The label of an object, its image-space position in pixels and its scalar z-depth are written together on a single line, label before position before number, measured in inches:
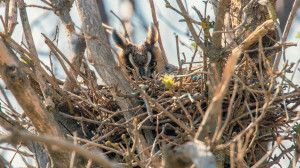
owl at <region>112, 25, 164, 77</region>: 311.4
